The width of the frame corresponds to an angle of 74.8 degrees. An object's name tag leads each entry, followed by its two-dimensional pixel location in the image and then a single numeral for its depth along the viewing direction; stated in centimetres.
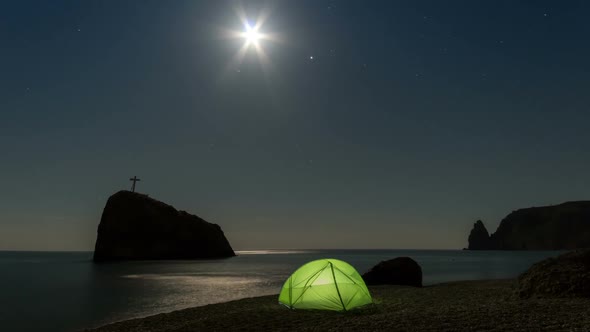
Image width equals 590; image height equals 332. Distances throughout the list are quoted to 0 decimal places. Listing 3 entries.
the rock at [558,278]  1436
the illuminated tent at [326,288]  1488
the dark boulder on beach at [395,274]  2589
